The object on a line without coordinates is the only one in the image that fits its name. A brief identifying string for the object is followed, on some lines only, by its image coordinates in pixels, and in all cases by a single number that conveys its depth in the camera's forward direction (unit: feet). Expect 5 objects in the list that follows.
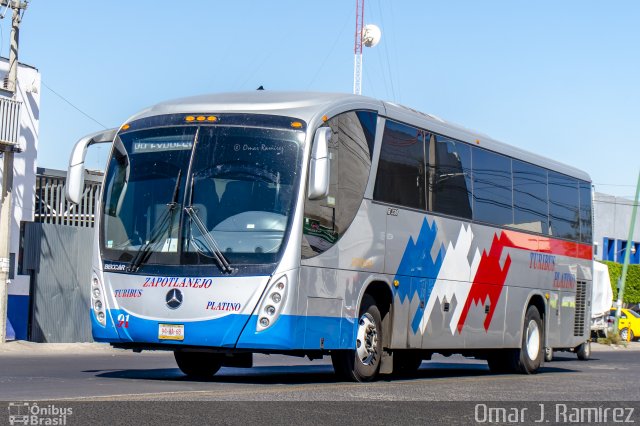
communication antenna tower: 154.86
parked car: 158.03
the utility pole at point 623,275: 146.41
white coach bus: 44.70
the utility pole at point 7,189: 83.82
